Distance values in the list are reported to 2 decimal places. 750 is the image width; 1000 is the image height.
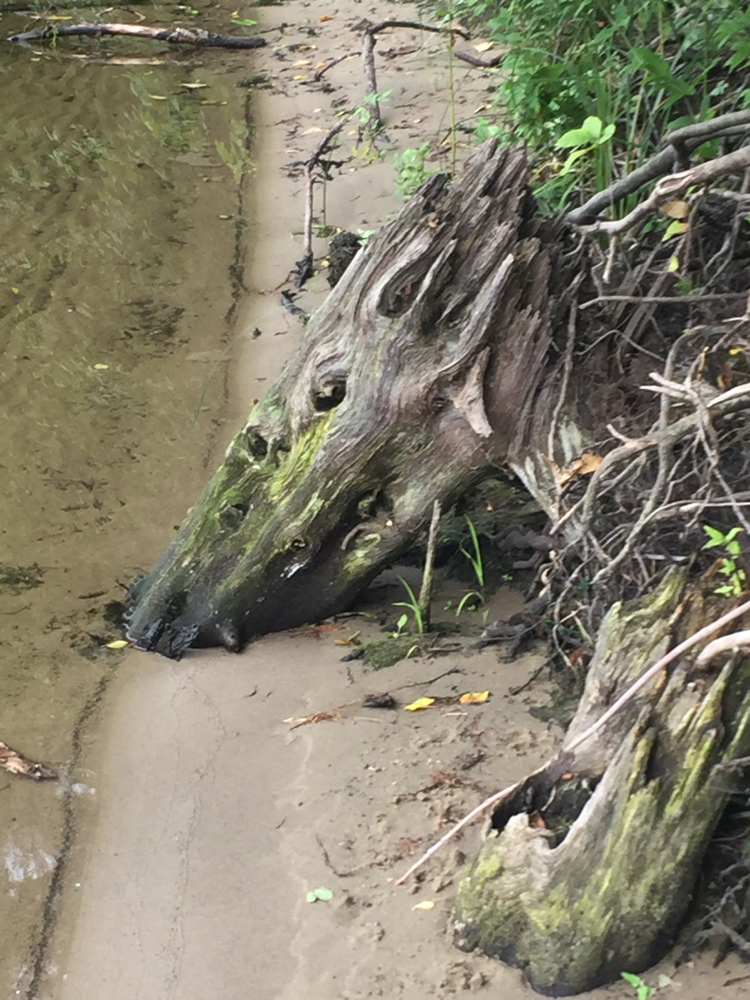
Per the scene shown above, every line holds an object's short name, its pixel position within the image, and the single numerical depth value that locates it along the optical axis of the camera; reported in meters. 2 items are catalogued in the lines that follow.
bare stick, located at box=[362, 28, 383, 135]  7.40
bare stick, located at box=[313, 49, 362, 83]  8.62
